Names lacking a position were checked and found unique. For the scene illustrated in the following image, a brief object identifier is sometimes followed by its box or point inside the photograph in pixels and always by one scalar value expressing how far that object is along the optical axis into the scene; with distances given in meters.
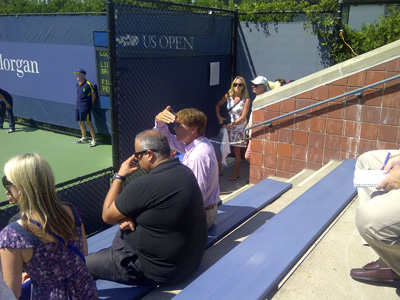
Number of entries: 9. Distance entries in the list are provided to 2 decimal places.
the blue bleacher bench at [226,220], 2.74
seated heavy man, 2.50
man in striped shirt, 3.30
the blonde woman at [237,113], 6.47
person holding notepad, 2.00
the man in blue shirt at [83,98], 8.49
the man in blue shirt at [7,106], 9.77
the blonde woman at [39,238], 2.06
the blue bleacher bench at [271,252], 2.30
